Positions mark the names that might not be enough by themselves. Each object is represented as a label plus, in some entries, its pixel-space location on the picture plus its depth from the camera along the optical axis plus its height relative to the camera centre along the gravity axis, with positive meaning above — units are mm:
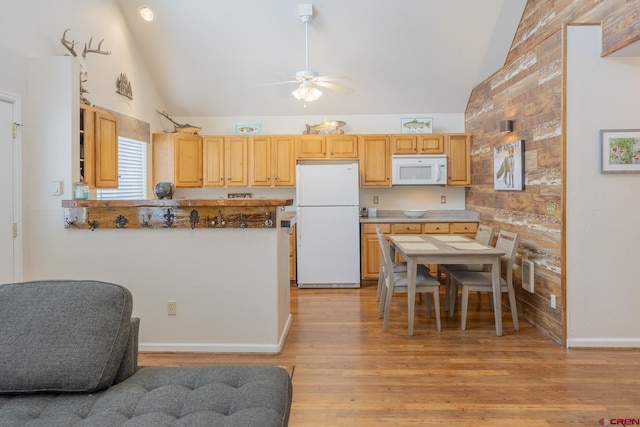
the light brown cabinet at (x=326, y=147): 5812 +787
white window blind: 4875 +391
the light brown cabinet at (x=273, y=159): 5820 +617
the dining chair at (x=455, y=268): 4223 -697
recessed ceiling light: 4582 +2122
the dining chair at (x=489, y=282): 3704 -721
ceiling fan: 4059 +1235
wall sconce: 4250 +802
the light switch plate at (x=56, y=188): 3250 +114
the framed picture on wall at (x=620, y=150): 3258 +420
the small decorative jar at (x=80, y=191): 3289 +91
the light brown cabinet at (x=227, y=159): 5848 +619
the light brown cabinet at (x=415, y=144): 5793 +828
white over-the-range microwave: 5684 +466
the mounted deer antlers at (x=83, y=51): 3629 +1409
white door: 3084 +64
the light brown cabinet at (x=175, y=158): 5711 +619
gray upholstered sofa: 1438 -722
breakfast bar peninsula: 3182 -514
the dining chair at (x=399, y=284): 3740 -746
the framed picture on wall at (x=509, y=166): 4019 +388
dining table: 3580 -495
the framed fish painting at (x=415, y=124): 6004 +1141
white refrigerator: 5453 -282
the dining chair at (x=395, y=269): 4188 -686
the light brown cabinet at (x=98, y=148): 3477 +485
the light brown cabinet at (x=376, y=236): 5555 -437
